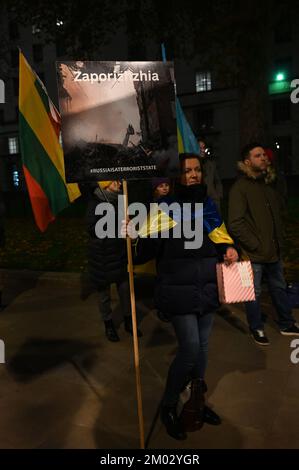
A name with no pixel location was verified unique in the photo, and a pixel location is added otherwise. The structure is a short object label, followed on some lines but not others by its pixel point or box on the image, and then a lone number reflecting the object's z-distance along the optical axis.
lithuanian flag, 4.50
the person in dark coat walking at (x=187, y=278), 3.16
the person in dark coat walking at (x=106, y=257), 5.06
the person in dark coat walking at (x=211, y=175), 7.51
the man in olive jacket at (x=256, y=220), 4.76
